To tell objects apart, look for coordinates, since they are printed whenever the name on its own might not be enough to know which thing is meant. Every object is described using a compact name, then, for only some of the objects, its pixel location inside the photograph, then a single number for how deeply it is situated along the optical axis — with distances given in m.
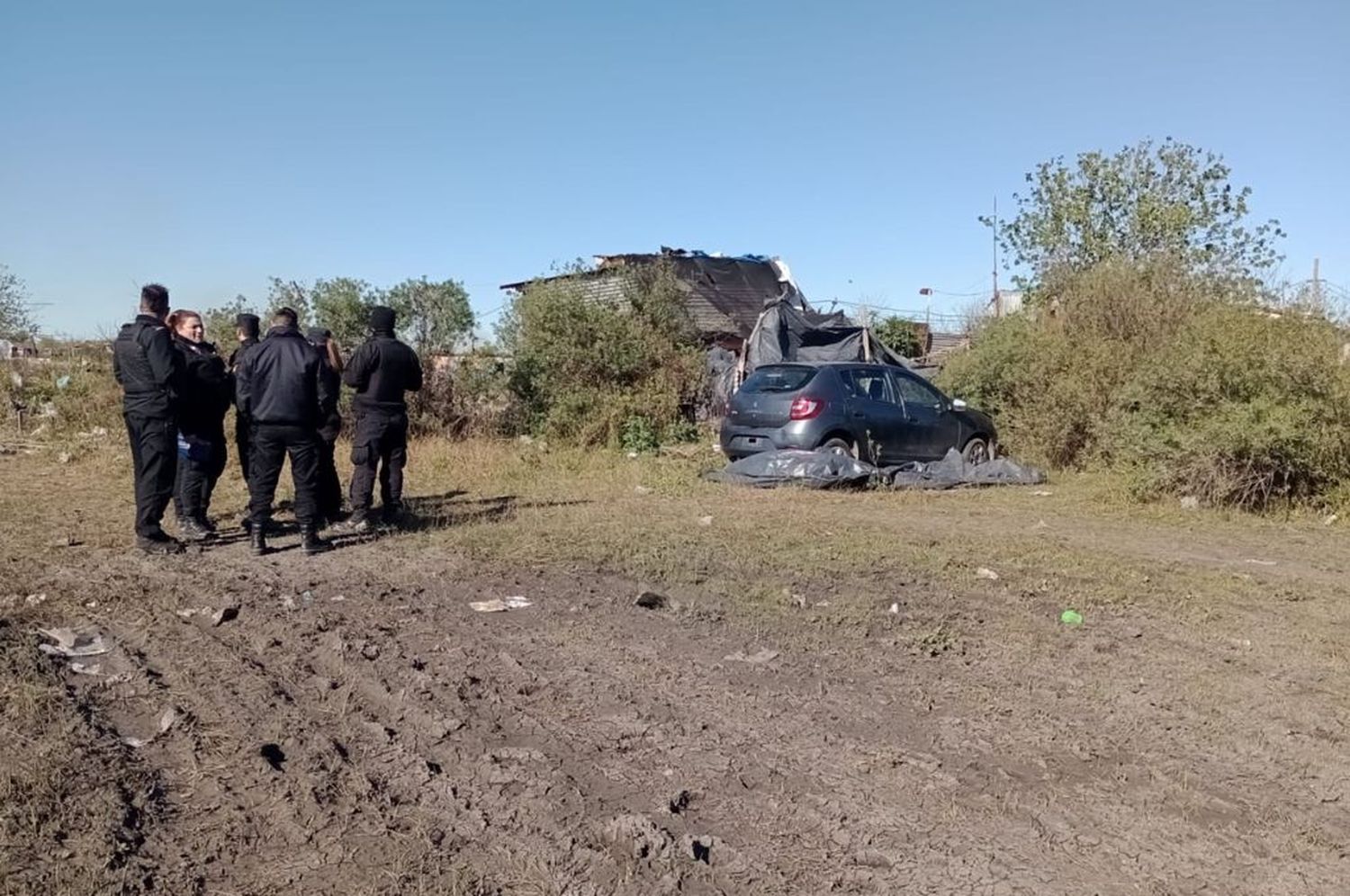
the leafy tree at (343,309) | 15.28
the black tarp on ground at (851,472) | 11.52
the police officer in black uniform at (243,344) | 7.76
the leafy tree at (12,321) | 23.11
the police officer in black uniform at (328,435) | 8.02
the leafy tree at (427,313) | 15.82
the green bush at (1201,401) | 9.98
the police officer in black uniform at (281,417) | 7.06
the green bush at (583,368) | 15.23
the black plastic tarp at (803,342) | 17.62
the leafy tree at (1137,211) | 25.97
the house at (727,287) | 22.28
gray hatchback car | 11.87
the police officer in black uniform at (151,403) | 6.93
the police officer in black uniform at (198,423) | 7.46
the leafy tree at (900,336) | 23.53
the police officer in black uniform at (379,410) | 8.18
